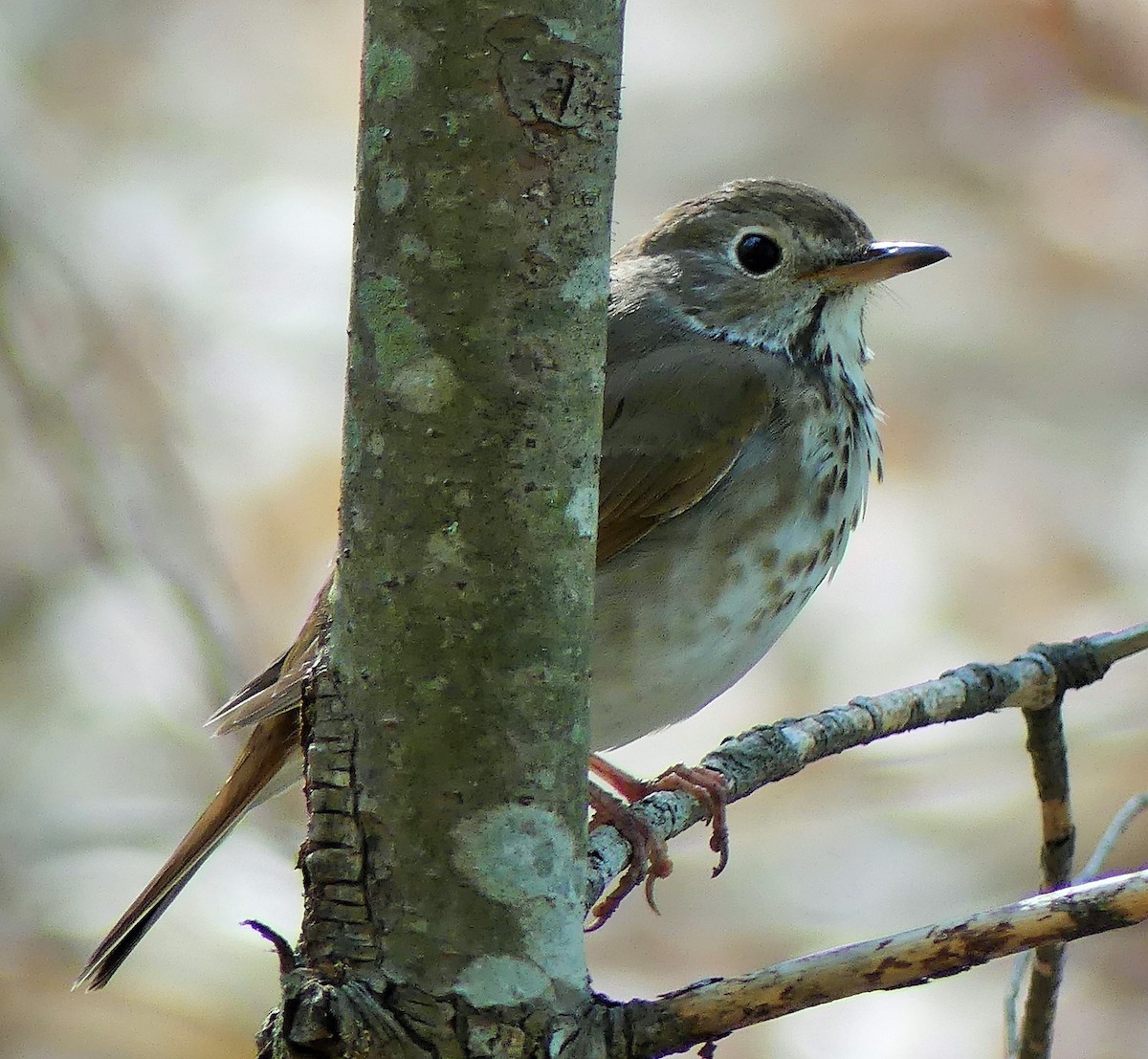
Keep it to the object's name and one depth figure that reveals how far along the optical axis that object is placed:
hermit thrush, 5.30
